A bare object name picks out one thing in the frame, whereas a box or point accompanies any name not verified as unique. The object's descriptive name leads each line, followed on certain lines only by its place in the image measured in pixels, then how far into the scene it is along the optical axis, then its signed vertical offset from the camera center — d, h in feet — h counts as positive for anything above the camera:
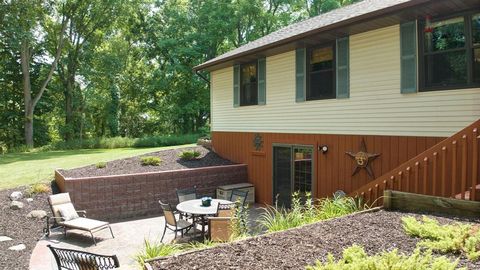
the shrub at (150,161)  38.42 -3.91
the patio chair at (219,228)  20.78 -6.31
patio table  23.76 -6.01
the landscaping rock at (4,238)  22.63 -7.44
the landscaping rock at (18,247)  21.41 -7.60
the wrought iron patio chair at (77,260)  13.67 -5.60
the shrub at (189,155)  41.50 -3.53
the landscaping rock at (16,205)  28.55 -6.54
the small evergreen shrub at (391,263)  9.99 -4.19
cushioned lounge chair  25.14 -7.19
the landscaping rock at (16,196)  30.39 -6.11
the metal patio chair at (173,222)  23.93 -6.92
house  21.31 +2.32
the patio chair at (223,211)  23.49 -5.93
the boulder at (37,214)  27.78 -7.11
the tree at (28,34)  61.11 +18.20
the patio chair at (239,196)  27.05 -5.82
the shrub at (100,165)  36.73 -4.12
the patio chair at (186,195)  29.01 -5.92
